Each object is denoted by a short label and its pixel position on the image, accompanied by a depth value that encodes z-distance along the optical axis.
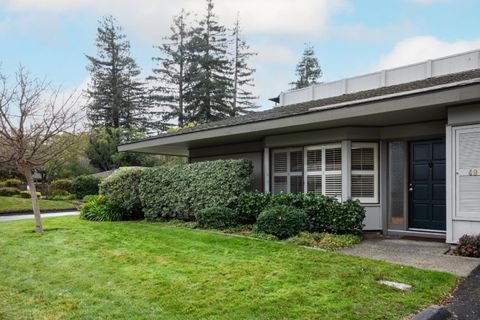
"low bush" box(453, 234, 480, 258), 6.22
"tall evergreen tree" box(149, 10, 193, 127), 35.94
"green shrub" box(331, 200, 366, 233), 8.12
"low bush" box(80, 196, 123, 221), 12.73
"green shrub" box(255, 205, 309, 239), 8.00
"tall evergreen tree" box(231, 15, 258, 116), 36.72
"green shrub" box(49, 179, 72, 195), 29.15
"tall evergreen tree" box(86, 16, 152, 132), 37.56
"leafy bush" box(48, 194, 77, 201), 26.45
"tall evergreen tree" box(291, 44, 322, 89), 38.69
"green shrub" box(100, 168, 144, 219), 12.55
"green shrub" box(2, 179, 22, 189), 27.55
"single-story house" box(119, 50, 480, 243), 6.78
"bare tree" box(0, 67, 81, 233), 9.42
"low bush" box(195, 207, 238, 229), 9.52
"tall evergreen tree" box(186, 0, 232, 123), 34.34
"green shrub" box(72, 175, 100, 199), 27.41
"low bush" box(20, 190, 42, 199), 24.54
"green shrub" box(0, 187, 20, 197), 24.66
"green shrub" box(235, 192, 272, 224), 9.48
